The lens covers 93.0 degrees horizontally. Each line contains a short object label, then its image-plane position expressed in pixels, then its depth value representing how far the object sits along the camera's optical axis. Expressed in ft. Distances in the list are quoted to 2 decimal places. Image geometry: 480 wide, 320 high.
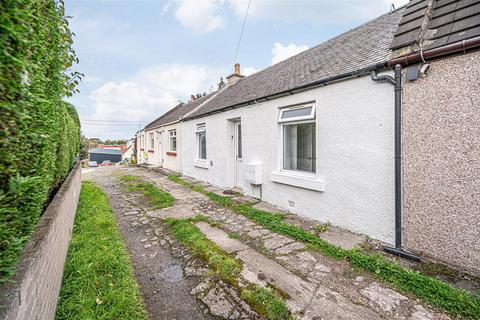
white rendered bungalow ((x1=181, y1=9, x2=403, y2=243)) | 13.56
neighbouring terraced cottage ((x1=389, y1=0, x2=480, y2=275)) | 10.23
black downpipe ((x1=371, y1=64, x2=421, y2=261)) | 12.26
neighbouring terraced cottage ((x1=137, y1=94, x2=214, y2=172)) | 46.47
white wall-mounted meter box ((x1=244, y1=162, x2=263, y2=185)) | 22.53
